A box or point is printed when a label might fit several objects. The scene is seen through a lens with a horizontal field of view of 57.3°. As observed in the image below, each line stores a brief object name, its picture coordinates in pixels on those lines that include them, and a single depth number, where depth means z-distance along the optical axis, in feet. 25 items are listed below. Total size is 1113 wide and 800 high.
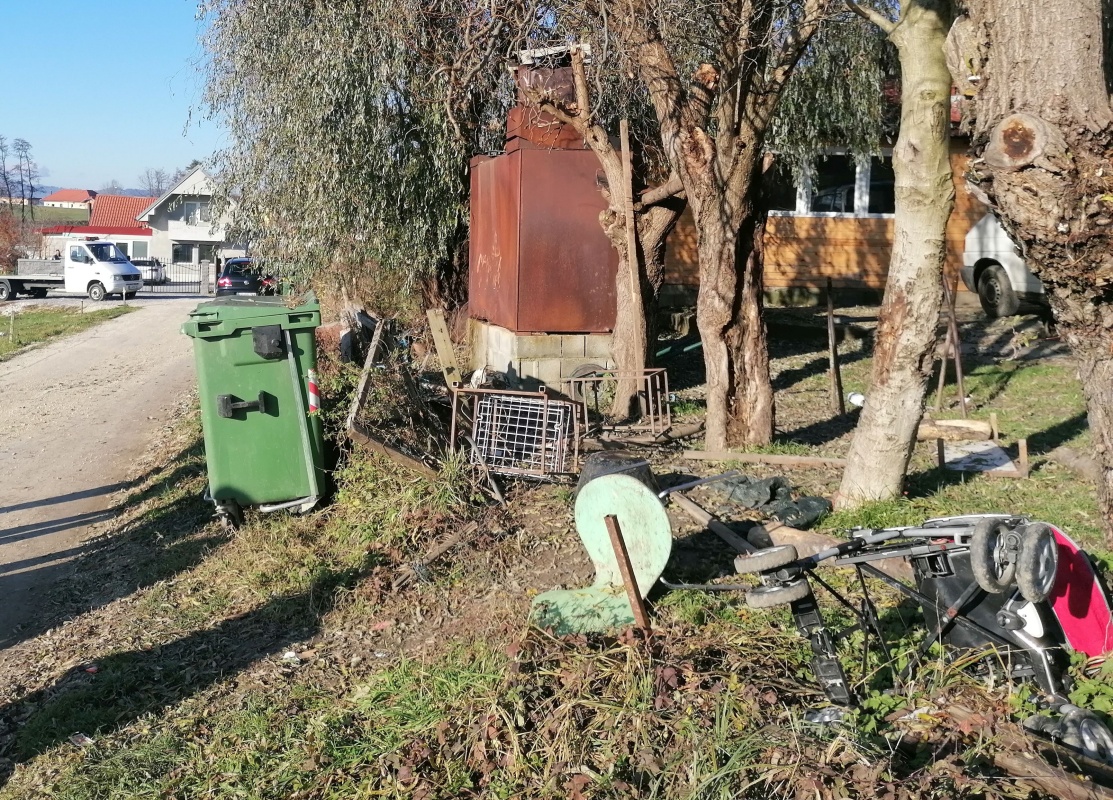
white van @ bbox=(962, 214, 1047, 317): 47.39
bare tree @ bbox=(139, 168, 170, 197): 420.77
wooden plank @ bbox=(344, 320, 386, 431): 23.20
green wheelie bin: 23.39
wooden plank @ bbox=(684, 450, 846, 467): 25.26
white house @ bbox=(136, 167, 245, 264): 212.64
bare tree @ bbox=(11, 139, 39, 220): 281.33
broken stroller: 11.10
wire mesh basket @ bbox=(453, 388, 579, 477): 23.68
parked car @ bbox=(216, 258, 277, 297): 109.09
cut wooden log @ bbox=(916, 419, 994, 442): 24.13
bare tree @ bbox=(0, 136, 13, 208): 269.44
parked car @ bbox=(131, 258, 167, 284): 159.12
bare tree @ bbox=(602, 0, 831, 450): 24.84
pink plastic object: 12.57
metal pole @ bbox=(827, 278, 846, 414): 31.89
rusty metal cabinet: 34.76
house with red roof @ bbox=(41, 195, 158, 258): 219.41
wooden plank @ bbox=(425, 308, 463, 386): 28.27
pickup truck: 114.21
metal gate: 149.48
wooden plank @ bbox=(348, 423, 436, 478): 22.80
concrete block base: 34.99
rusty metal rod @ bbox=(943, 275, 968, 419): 30.55
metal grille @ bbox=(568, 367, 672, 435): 27.68
